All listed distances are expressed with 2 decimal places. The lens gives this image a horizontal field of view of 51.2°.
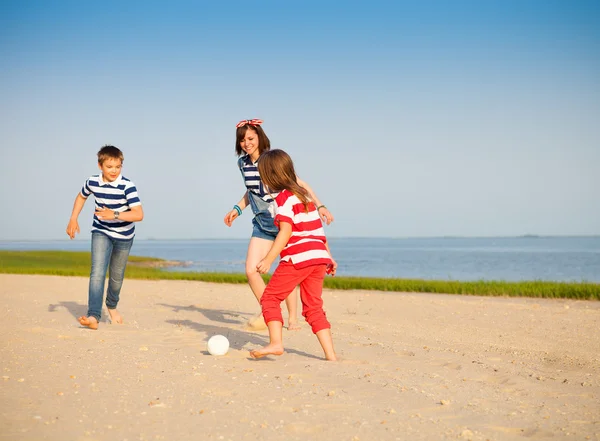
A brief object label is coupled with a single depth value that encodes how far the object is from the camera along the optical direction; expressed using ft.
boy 22.08
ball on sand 17.69
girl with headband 21.91
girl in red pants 17.04
